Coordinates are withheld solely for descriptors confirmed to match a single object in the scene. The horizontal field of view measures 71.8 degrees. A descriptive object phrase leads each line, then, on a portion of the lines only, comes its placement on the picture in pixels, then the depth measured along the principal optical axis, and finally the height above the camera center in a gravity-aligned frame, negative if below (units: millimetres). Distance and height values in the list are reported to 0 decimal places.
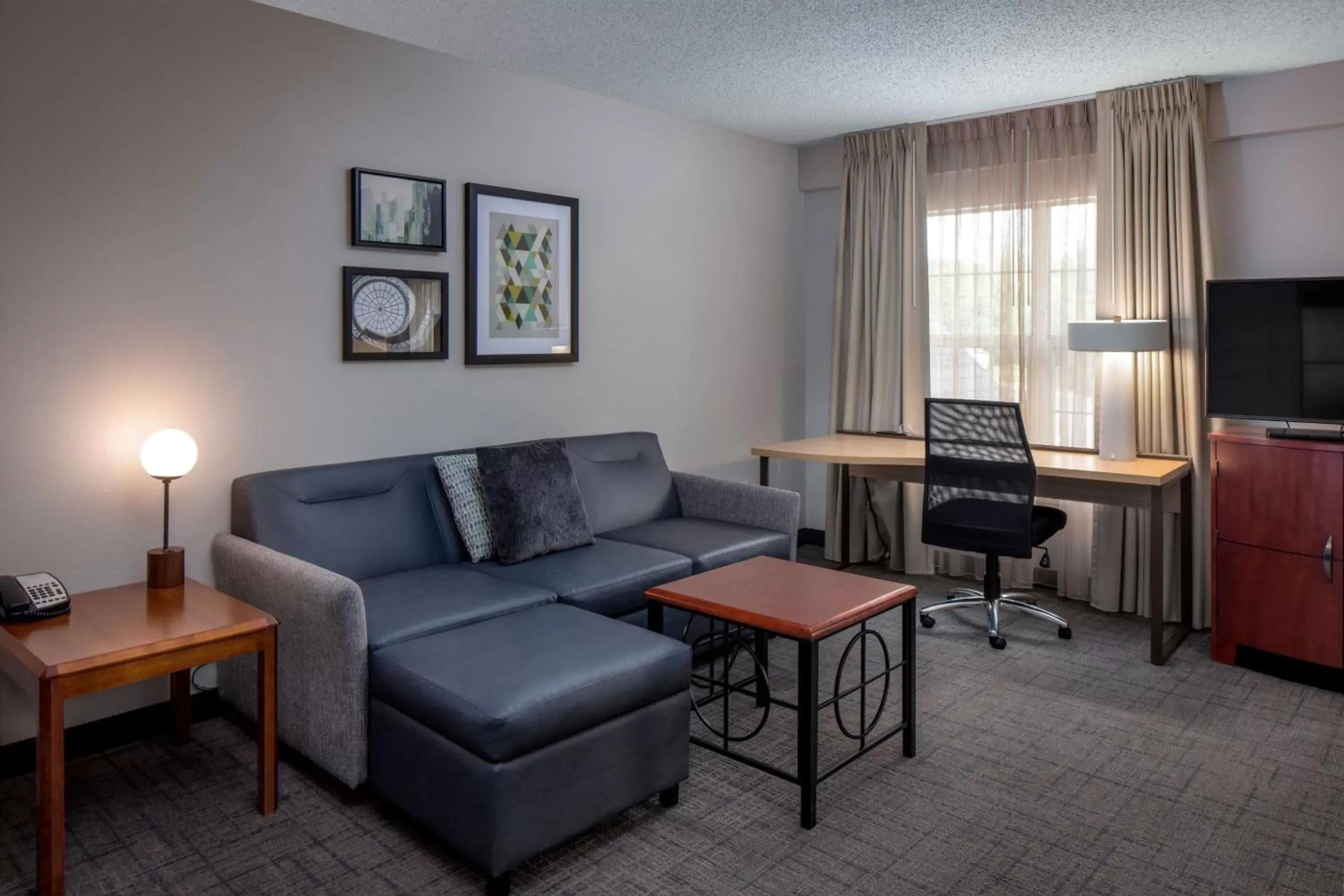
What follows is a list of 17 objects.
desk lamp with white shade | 3914 +396
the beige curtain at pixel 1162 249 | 4047 +905
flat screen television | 3553 +401
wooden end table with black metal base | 2414 -448
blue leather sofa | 2176 -545
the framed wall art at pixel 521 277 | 3816 +753
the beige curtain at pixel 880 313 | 4977 +767
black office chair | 3871 -167
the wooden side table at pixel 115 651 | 2094 -485
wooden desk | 3701 -109
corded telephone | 2393 -383
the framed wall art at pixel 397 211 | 3395 +914
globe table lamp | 2766 -40
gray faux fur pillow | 3402 -189
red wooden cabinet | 3377 -361
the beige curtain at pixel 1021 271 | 4488 +912
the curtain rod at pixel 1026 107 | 4336 +1679
